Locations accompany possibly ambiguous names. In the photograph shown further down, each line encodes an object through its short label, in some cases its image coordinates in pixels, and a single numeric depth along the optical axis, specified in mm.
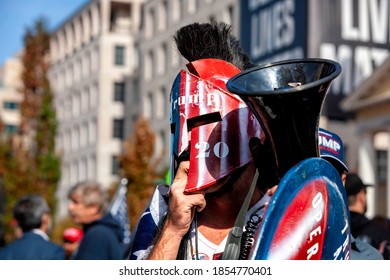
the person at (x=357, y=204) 4942
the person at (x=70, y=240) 8797
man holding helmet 2273
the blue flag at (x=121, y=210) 8450
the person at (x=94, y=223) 6039
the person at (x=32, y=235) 5533
